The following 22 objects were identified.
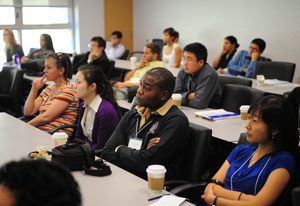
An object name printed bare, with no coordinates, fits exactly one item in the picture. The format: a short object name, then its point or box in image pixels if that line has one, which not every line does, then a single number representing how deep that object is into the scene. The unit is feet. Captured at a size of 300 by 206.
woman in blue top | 6.26
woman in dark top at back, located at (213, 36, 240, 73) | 23.66
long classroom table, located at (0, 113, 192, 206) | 6.24
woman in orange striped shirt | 11.15
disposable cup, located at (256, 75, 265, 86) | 15.66
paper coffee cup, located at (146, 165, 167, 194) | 6.46
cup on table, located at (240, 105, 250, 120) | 10.91
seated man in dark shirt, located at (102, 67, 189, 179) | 7.86
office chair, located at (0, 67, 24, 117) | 15.97
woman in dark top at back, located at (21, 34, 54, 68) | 21.40
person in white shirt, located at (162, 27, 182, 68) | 24.16
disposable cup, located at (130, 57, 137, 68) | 22.22
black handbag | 7.23
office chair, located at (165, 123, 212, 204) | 7.45
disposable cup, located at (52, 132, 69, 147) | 8.36
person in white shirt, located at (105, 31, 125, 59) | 28.43
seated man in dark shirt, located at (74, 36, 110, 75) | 20.53
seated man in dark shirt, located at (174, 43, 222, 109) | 12.80
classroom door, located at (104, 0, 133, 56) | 32.22
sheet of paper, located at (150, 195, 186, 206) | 6.08
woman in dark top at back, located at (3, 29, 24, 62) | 24.84
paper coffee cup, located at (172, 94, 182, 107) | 12.28
